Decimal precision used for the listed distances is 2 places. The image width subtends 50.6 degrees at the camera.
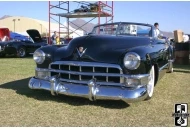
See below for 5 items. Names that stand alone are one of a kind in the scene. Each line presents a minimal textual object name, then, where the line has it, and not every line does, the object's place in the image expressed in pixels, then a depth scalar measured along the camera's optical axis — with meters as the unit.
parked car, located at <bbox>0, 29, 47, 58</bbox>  9.25
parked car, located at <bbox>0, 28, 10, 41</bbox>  12.68
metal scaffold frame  9.85
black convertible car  2.76
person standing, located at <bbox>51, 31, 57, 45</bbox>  11.09
